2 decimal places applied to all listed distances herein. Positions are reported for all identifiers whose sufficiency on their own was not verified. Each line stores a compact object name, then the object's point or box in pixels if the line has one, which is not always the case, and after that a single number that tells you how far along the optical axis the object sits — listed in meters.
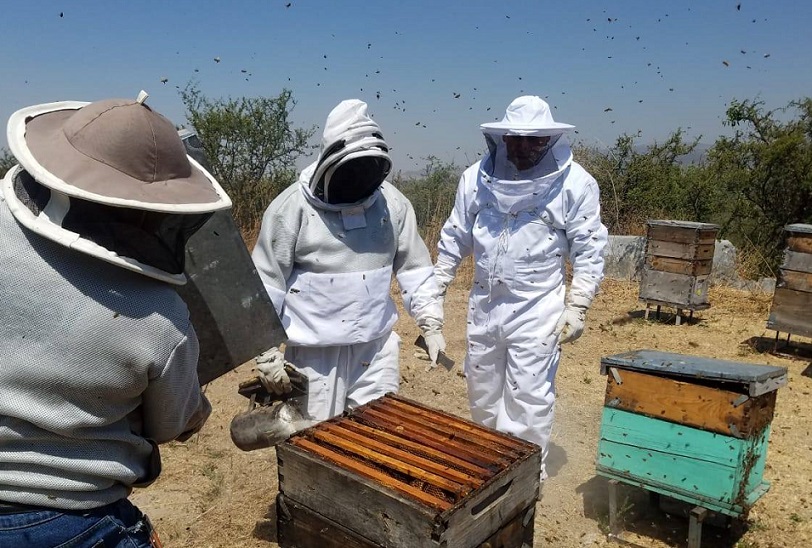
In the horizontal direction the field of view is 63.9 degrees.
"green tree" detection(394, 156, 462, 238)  11.07
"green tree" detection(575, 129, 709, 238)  13.41
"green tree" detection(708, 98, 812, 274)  12.70
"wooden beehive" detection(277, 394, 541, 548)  2.18
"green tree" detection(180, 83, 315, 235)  11.39
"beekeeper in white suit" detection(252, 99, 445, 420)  3.13
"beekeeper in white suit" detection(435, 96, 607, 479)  3.74
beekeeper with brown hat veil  1.28
